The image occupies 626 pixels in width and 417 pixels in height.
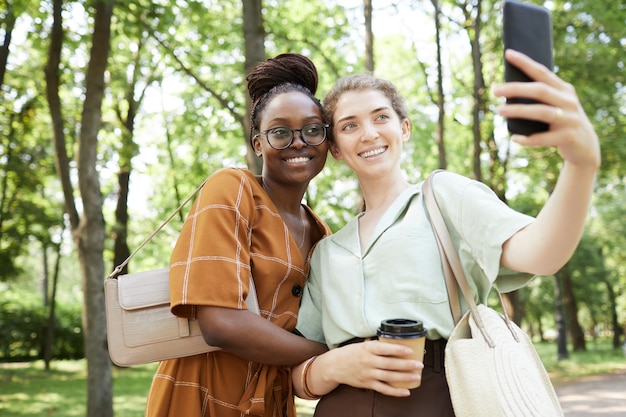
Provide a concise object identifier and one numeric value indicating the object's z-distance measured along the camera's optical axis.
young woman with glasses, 2.21
